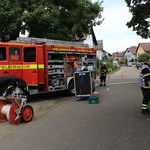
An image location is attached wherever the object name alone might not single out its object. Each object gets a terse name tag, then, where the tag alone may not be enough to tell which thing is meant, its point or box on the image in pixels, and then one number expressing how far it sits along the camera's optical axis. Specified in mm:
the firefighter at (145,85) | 5693
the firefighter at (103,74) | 12185
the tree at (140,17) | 13555
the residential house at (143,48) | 69987
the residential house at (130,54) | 97003
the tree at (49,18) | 13424
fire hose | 5096
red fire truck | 7134
